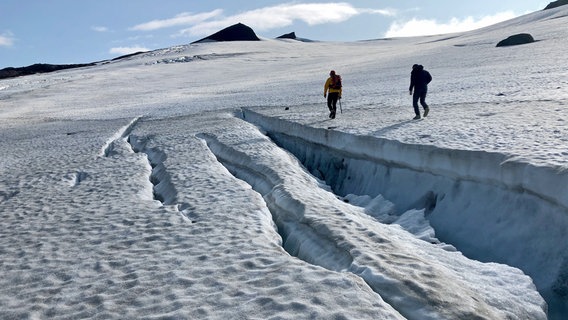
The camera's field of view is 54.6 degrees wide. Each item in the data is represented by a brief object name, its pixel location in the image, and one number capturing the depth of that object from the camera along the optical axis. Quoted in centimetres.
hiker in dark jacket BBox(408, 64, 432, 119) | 1454
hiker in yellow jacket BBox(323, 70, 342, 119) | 1658
